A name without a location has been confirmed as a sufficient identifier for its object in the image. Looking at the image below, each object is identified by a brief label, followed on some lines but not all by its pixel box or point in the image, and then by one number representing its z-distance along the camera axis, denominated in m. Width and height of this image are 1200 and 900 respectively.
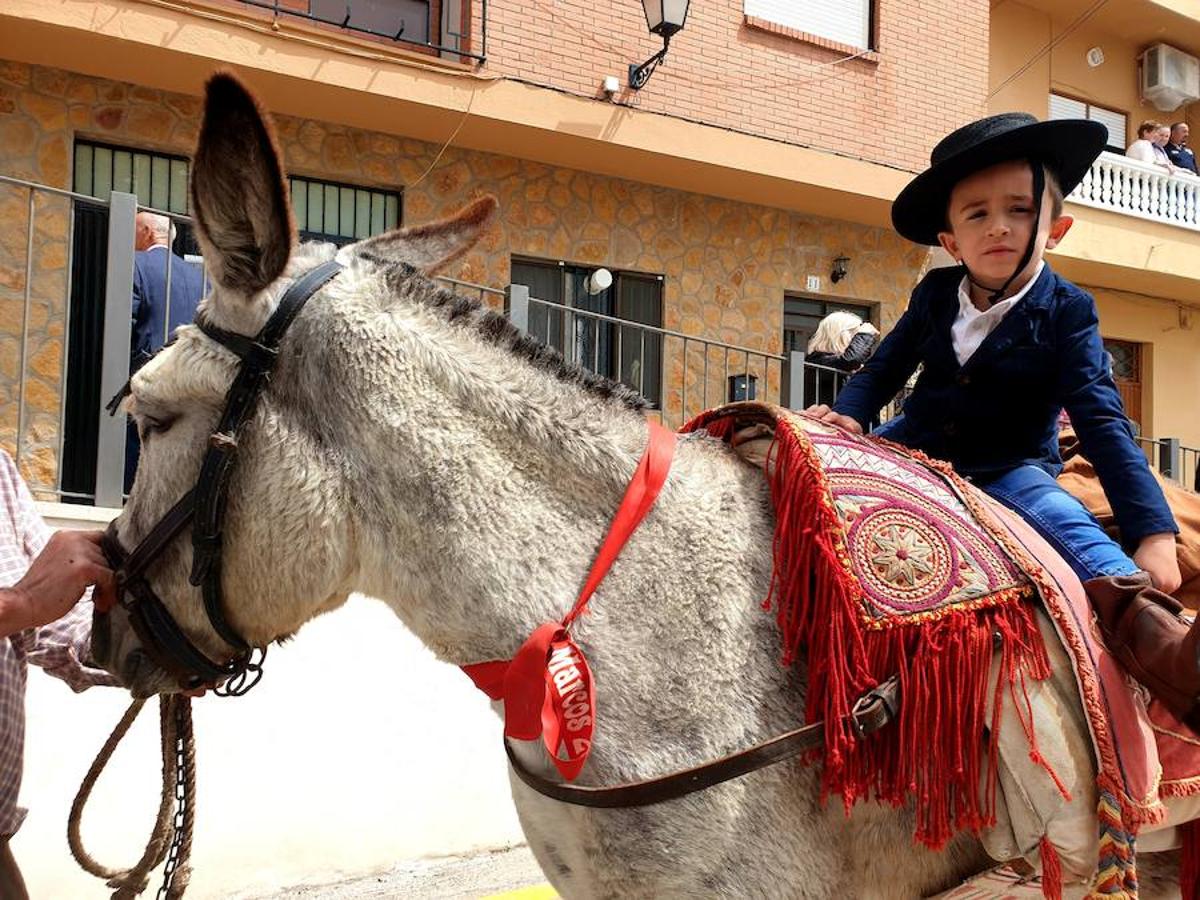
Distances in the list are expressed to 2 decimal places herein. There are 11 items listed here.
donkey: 1.77
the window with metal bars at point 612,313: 9.22
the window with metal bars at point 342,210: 8.49
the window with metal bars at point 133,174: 7.75
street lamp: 8.70
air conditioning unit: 15.05
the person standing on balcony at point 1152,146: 13.81
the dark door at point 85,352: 5.06
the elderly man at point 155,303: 4.82
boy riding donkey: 2.15
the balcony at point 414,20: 8.39
